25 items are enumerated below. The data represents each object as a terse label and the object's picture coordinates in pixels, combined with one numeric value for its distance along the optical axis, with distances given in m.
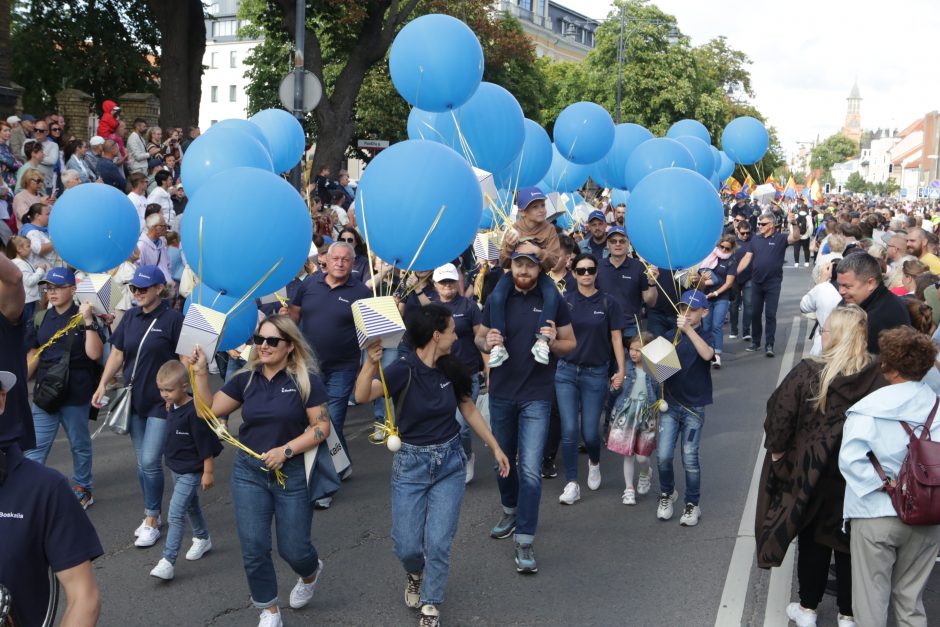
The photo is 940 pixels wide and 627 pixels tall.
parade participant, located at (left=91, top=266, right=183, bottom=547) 5.95
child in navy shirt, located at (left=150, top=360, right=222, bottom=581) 5.49
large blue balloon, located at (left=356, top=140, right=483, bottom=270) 5.39
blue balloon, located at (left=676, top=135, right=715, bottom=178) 13.66
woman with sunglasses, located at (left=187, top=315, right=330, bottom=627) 4.73
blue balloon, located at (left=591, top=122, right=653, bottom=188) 13.63
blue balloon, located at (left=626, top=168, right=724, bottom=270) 7.56
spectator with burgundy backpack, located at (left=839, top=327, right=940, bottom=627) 4.28
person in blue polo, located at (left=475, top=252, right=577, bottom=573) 5.67
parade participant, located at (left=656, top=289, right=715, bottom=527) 6.47
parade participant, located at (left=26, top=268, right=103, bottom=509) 6.43
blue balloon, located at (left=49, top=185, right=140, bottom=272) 7.11
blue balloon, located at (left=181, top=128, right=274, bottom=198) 7.00
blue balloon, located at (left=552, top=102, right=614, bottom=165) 11.55
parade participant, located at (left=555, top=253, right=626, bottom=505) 6.97
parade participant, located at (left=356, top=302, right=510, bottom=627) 4.87
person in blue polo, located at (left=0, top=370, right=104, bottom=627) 2.60
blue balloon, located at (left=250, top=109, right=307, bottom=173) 9.29
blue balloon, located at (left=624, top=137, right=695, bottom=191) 11.12
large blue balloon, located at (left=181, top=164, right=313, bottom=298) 5.17
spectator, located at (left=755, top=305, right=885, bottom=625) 4.68
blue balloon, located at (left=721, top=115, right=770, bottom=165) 17.27
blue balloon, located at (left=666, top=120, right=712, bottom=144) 16.34
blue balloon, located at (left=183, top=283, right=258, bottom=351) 5.60
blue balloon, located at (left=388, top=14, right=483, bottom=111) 8.10
